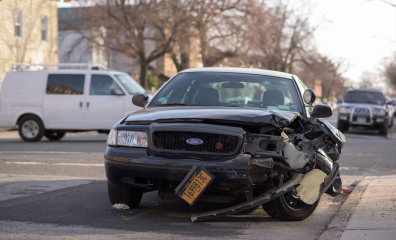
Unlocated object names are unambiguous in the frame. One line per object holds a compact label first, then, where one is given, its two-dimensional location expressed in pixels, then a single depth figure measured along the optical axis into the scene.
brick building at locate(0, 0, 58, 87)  28.70
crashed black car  5.15
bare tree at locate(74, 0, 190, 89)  30.97
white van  15.87
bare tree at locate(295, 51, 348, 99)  58.75
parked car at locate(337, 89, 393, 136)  21.81
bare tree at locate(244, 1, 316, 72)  52.75
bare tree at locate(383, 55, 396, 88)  83.33
